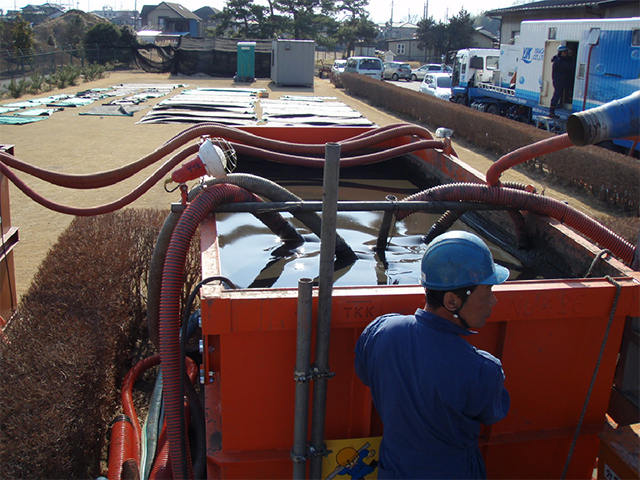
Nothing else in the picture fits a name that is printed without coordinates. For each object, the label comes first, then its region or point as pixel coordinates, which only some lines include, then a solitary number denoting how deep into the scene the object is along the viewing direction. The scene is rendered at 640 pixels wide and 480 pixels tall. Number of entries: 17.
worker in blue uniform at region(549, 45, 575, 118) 15.36
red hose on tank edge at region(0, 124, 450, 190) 4.46
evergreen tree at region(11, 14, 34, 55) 33.62
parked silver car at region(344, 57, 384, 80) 36.78
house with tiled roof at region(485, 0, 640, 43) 23.34
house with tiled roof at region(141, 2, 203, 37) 77.88
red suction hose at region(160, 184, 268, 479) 2.44
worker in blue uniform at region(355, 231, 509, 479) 1.91
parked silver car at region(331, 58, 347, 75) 37.97
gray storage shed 30.22
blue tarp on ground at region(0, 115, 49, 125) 17.37
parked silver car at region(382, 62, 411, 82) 44.22
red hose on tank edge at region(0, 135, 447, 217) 4.47
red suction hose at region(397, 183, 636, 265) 3.35
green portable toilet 32.34
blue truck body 13.51
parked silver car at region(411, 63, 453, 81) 45.25
